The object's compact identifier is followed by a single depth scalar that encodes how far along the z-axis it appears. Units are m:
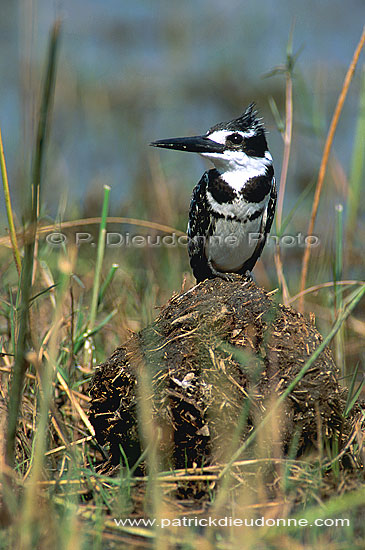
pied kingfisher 7.89
